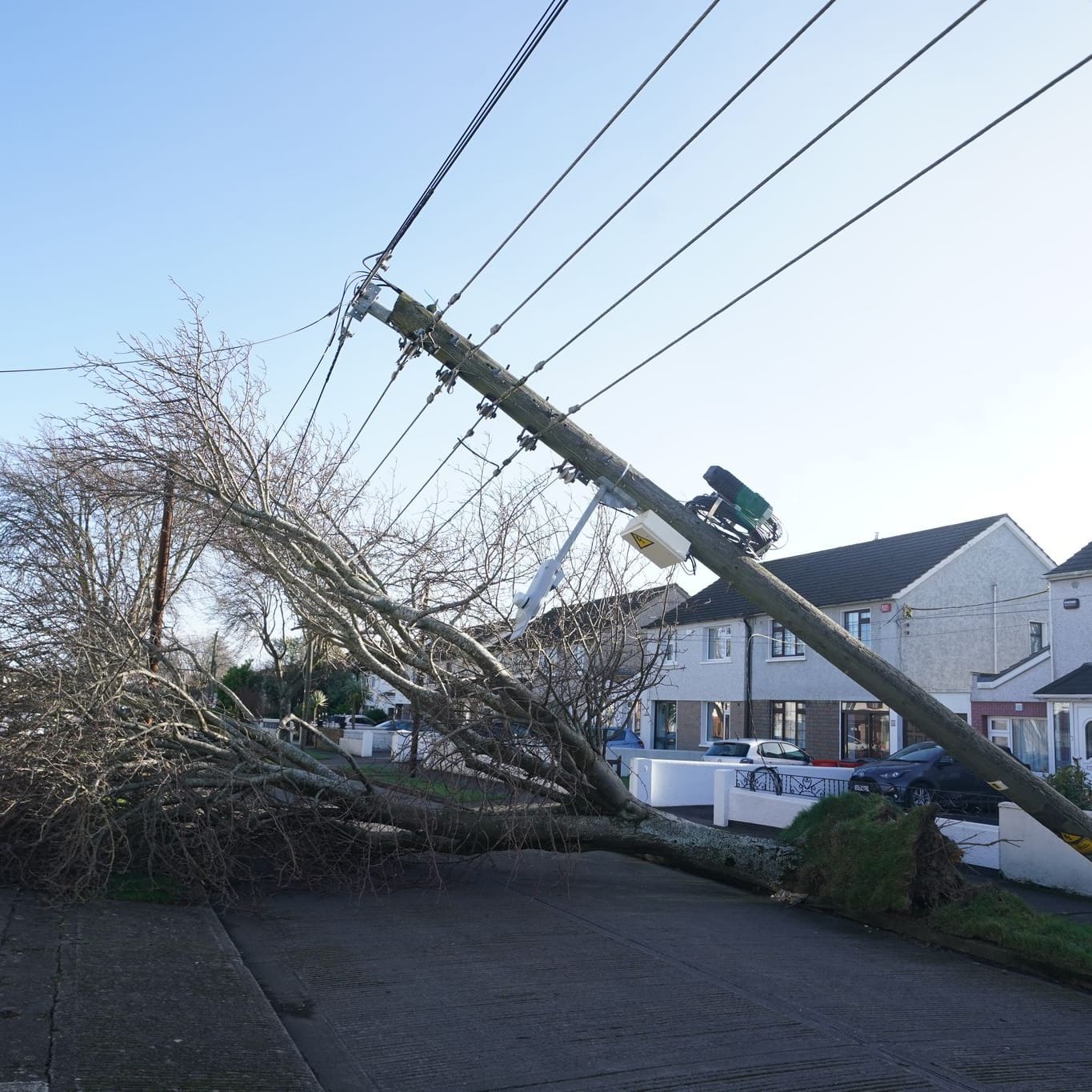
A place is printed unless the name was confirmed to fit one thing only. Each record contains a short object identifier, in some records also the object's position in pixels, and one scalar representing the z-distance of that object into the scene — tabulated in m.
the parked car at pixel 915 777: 18.50
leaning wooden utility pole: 9.39
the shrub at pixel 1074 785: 13.75
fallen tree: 9.66
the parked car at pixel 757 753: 24.62
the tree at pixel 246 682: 41.50
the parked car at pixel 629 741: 33.56
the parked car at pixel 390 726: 34.44
